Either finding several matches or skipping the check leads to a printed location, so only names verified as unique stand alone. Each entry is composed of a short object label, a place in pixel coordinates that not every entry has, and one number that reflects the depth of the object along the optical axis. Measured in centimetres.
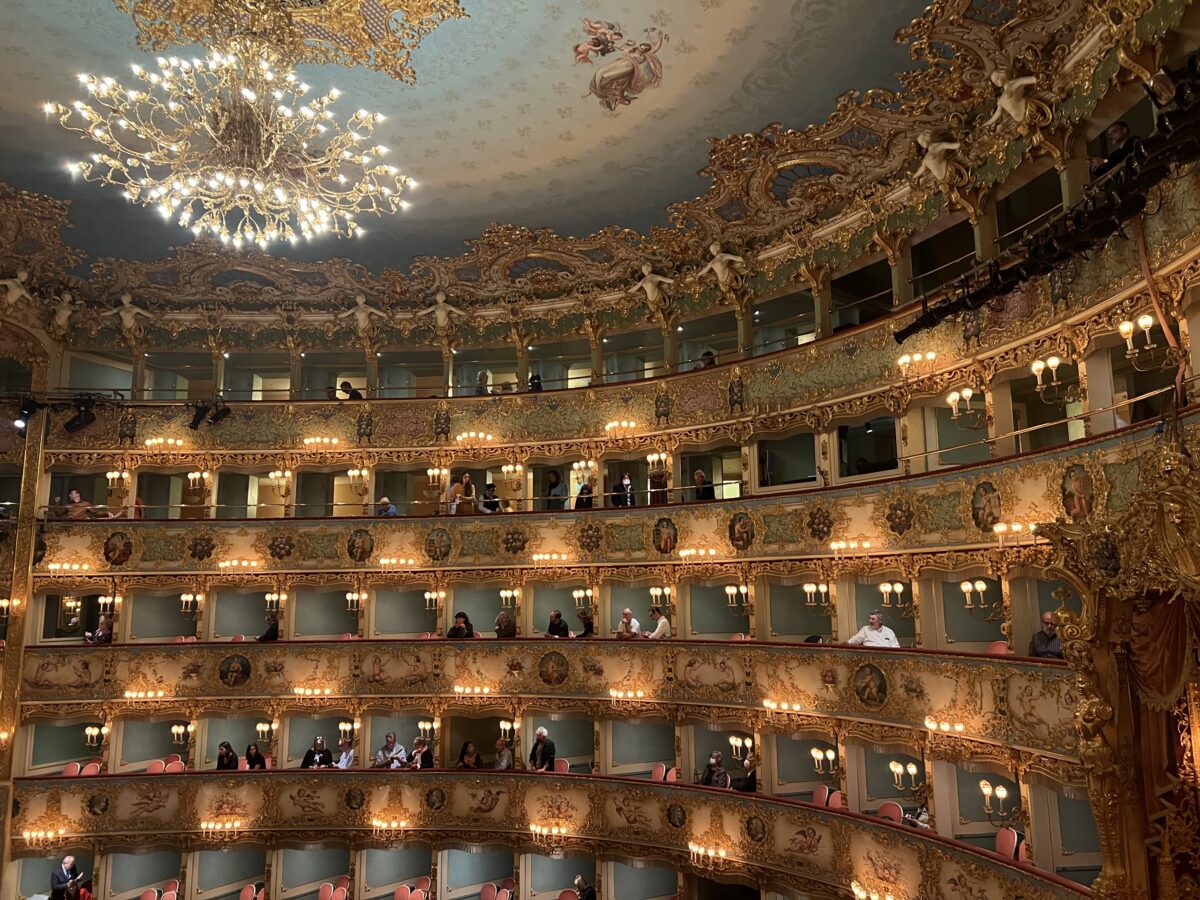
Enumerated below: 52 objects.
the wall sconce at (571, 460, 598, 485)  2266
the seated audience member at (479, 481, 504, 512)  2239
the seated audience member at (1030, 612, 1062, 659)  1255
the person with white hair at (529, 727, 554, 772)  2019
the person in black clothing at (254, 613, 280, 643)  2201
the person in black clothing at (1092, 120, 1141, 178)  990
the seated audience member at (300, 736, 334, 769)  2122
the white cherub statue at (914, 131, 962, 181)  1521
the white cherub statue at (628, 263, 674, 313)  2172
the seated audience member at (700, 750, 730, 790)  1808
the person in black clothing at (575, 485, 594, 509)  2183
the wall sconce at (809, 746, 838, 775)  1652
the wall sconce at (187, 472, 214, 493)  2370
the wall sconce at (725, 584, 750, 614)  1928
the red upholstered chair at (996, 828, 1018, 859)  1299
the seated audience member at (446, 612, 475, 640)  2169
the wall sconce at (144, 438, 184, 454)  2339
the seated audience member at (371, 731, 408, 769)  2103
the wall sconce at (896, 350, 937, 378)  1593
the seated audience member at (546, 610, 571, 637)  2095
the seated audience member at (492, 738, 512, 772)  2052
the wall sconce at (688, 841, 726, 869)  1736
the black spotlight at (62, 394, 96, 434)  2236
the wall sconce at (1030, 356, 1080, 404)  1258
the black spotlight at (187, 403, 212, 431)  2294
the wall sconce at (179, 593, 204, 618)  2256
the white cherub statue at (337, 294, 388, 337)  2384
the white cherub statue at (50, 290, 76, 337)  2316
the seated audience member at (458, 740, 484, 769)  2061
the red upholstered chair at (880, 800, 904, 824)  1485
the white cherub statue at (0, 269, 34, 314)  2152
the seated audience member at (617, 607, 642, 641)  2006
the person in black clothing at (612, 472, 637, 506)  2127
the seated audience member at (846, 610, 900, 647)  1570
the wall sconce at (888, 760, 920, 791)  1512
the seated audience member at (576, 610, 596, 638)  2081
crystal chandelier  1180
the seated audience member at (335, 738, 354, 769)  2134
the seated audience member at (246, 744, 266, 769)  2128
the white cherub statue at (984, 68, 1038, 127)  1329
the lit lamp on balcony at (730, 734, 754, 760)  1827
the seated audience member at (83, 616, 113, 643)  2230
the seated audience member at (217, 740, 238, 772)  2125
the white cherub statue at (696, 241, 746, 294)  2033
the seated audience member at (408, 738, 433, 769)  2089
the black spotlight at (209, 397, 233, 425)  2316
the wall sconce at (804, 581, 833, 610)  1758
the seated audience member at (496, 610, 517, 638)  2145
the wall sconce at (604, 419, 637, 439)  2173
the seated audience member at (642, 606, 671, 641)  1966
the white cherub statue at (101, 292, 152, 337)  2353
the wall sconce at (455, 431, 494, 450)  2325
